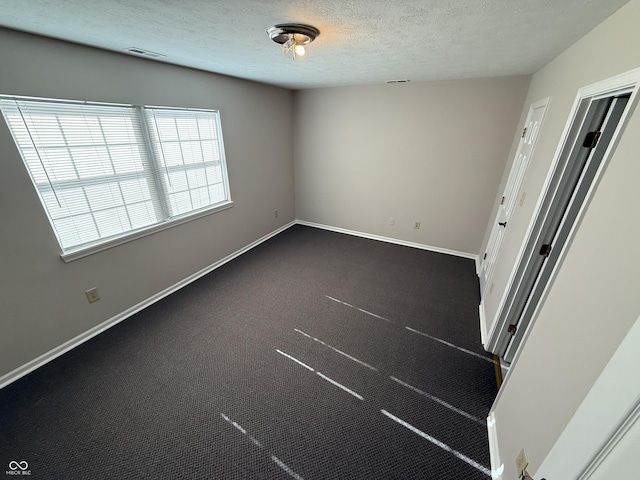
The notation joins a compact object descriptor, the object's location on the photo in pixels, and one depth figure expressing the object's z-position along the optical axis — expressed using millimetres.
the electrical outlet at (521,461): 1099
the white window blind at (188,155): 2498
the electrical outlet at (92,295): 2158
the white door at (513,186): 2143
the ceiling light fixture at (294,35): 1372
